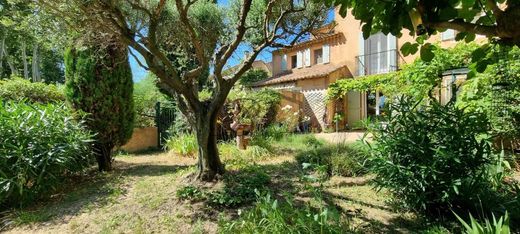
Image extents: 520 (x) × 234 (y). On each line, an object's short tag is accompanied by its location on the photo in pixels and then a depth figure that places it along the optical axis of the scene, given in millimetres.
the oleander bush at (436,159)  3502
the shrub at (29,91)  7703
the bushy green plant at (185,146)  8422
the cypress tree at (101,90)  6543
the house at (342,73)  15211
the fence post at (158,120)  10848
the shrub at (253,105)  10015
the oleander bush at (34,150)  4492
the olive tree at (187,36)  4539
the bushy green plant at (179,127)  10156
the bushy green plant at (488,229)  2344
